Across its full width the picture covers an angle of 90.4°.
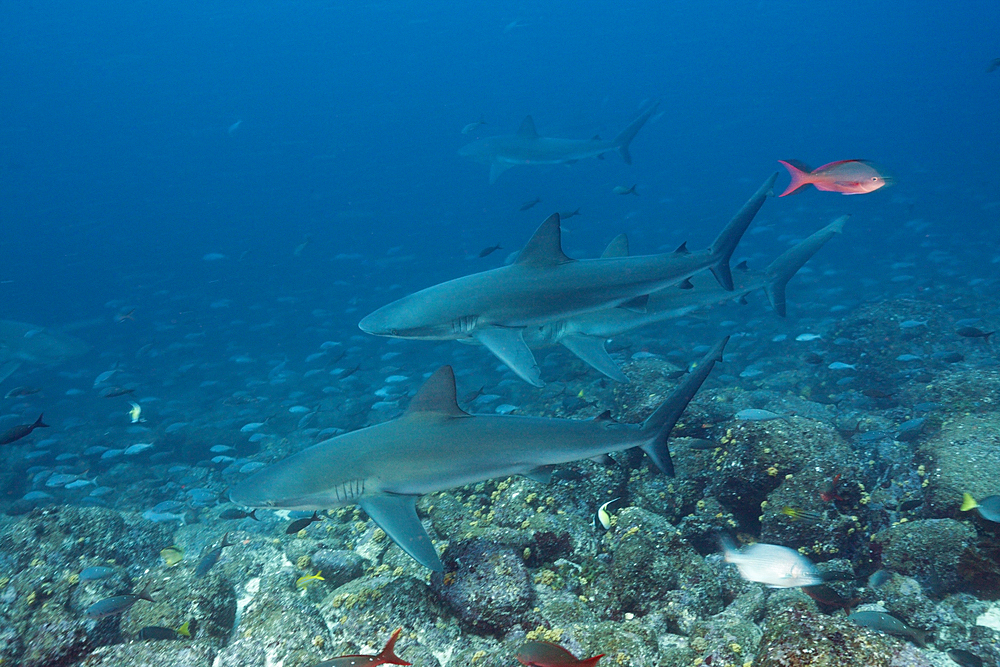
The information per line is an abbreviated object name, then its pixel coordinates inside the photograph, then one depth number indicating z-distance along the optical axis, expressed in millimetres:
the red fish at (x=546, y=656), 2186
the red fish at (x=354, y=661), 2389
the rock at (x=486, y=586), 3244
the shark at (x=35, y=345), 20688
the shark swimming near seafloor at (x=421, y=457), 3498
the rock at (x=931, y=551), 3432
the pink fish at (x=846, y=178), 5031
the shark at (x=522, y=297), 4820
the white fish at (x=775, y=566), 3262
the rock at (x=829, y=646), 2037
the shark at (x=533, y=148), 15242
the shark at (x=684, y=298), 6426
